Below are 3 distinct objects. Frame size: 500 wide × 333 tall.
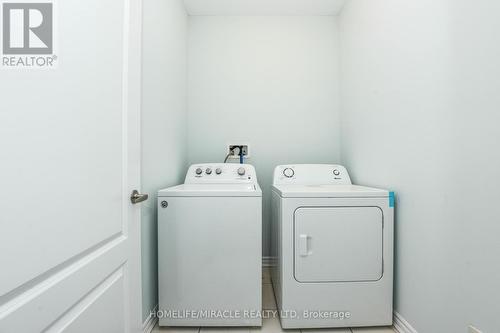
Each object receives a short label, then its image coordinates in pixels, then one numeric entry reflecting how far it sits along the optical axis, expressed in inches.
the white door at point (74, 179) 19.2
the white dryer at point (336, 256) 53.7
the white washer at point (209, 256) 54.5
